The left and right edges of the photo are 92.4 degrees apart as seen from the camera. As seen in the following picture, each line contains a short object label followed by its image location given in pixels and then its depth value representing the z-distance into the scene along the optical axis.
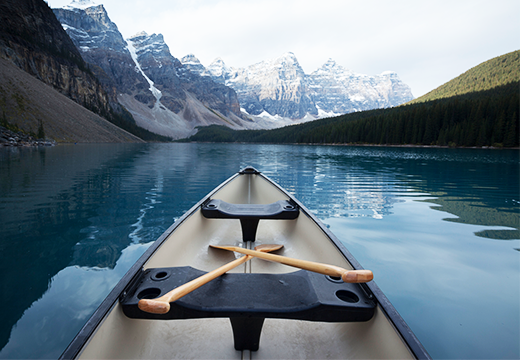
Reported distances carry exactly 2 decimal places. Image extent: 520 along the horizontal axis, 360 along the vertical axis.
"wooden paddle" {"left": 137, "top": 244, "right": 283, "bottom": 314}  1.63
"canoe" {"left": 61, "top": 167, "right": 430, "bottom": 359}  1.75
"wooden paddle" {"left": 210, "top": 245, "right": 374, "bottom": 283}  1.84
